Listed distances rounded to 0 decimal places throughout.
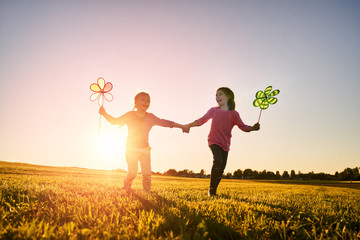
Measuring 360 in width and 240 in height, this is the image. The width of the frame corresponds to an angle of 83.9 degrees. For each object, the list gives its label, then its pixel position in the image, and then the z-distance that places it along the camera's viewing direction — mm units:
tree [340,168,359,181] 95475
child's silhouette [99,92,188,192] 4965
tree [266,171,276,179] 106300
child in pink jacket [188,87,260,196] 5059
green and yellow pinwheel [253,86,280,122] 5307
